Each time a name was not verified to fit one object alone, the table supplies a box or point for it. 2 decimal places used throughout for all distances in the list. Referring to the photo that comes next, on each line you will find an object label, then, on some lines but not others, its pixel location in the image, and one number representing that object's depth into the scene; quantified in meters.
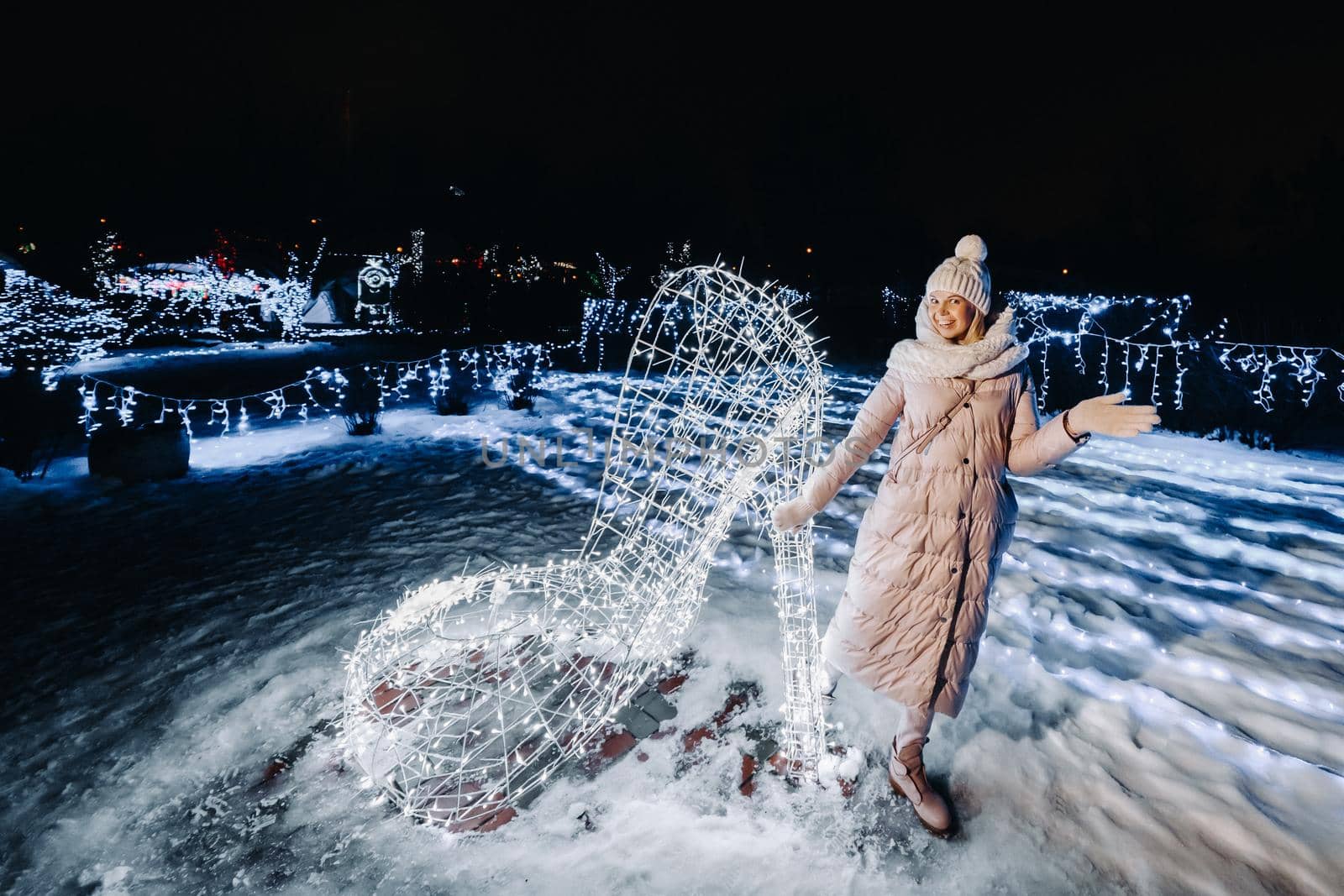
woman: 1.86
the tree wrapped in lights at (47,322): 7.96
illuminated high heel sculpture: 2.04
